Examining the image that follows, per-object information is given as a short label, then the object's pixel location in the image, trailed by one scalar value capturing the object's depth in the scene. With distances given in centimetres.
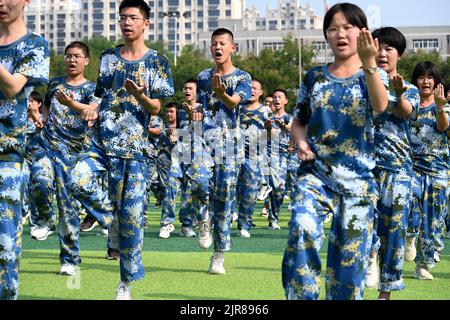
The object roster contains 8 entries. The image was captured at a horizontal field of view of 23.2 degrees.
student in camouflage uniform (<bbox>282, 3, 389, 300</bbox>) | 684
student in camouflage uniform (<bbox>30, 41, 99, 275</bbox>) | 1134
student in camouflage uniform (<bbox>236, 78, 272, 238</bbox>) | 1609
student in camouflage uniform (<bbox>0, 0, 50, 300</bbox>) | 704
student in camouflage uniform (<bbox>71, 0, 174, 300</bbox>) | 910
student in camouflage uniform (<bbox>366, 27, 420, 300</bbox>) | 907
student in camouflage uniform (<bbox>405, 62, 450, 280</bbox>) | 1105
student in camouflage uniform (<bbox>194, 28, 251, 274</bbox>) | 1131
